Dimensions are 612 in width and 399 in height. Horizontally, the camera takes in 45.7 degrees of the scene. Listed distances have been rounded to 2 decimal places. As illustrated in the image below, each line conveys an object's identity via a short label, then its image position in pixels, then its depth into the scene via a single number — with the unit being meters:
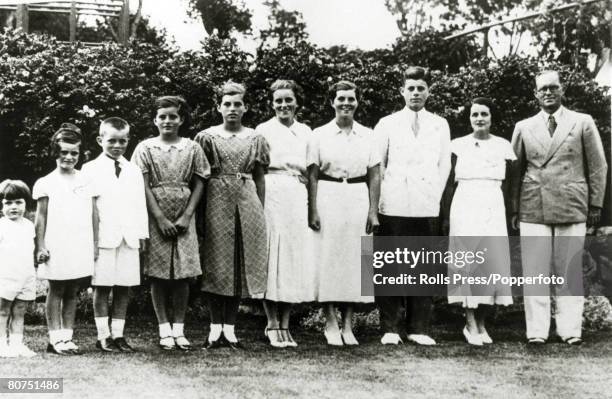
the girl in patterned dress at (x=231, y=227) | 4.27
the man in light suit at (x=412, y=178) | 4.57
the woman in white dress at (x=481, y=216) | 4.59
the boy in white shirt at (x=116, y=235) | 4.05
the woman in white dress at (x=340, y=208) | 4.50
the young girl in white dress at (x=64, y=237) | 3.95
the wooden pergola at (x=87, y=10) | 6.48
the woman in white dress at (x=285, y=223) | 4.42
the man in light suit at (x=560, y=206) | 4.60
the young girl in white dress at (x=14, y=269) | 3.92
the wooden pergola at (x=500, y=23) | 8.32
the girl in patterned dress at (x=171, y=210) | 4.13
